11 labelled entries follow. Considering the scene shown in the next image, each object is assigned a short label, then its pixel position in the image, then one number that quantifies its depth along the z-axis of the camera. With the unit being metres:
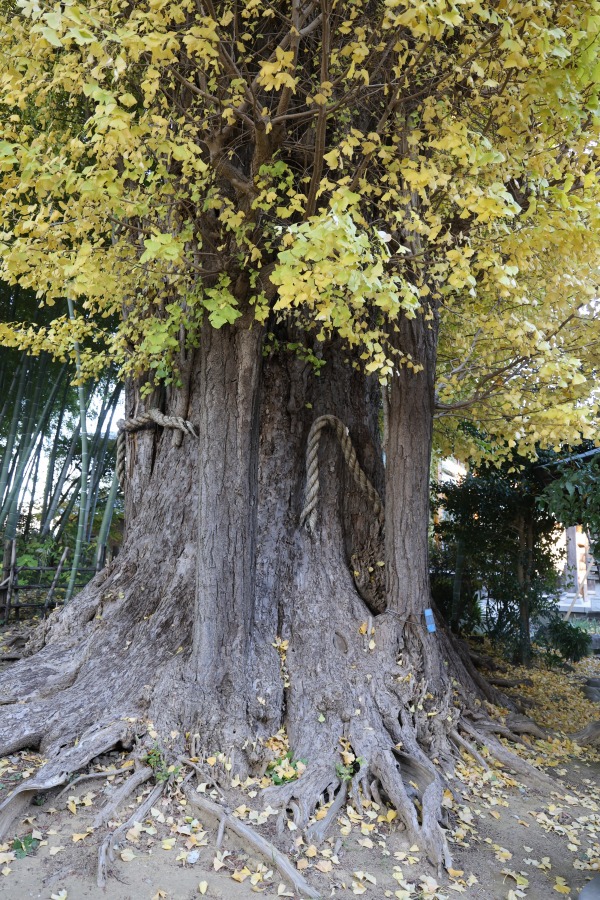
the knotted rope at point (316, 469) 5.61
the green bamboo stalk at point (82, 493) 7.91
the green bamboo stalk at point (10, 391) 10.69
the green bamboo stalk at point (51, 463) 12.27
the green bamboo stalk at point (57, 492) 12.20
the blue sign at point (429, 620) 5.44
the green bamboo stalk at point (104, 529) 9.28
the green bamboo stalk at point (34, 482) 12.86
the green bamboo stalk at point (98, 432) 11.56
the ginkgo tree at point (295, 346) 3.85
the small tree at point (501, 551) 8.70
